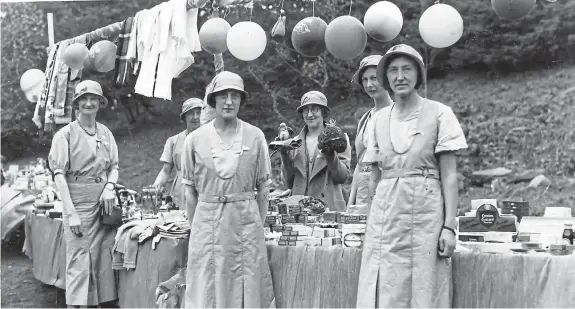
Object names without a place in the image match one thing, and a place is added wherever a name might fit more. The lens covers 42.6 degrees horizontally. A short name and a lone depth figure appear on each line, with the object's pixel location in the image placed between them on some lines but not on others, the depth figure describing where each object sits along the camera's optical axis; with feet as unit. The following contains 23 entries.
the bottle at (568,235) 13.89
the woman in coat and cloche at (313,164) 20.18
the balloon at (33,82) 28.86
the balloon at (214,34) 19.74
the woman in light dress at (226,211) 14.44
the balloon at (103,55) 23.21
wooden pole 26.98
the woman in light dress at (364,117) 16.52
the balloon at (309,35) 19.10
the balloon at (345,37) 18.31
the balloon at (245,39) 19.45
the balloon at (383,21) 17.98
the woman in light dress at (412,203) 12.28
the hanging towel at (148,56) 21.86
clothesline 23.62
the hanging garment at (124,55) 23.00
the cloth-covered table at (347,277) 12.31
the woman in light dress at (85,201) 19.35
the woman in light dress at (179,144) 21.74
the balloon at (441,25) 17.47
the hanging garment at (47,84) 25.55
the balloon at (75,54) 23.08
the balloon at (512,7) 16.29
